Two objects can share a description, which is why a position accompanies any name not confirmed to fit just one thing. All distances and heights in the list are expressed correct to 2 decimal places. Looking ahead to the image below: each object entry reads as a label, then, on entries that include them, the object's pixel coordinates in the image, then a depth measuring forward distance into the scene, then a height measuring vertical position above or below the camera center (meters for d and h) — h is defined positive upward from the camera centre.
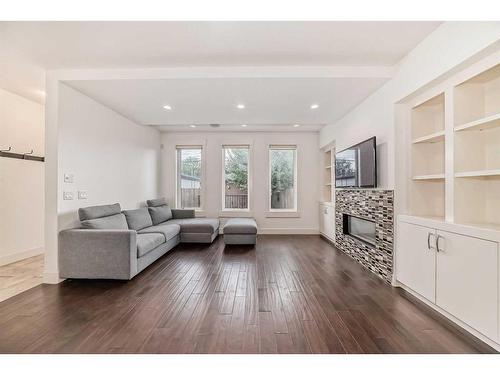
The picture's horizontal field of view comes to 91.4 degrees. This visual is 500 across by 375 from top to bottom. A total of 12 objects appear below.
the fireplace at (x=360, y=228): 3.73 -0.69
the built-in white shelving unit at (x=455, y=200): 1.92 -0.12
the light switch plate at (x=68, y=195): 3.31 -0.11
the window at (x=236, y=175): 6.58 +0.35
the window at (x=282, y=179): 6.57 +0.24
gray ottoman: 5.03 -0.95
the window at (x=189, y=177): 6.62 +0.29
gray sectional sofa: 3.13 -0.80
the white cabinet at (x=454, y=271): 1.83 -0.75
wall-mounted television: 3.46 +0.37
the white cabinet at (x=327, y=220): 5.43 -0.76
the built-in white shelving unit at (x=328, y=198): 5.49 -0.22
